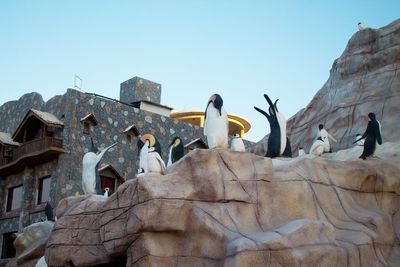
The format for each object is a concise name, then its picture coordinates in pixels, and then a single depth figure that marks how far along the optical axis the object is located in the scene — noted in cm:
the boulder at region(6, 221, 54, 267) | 1828
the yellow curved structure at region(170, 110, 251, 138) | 3400
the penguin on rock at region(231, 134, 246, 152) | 1185
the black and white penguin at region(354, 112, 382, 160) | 1303
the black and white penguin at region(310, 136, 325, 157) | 1488
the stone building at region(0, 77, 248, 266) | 2311
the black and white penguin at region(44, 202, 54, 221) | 2122
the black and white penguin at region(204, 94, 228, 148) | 1138
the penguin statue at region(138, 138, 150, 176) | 1263
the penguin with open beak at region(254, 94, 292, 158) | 1466
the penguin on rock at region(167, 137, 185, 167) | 1349
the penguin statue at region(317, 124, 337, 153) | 1566
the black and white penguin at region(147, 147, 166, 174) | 1077
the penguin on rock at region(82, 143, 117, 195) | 1378
